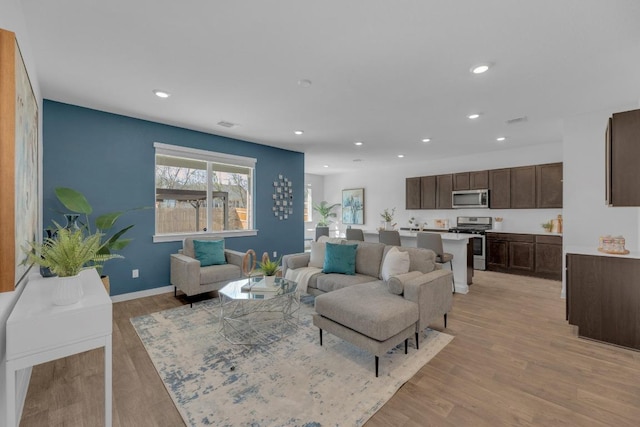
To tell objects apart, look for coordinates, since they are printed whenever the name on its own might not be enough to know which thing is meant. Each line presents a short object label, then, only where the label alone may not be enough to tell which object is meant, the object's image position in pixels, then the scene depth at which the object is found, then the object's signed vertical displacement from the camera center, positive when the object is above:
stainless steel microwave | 6.27 +0.34
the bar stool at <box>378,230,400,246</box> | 4.67 -0.39
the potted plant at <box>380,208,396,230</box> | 5.54 -0.18
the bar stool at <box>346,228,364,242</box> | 5.00 -0.37
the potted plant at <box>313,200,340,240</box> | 9.45 +0.09
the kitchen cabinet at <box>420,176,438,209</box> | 7.14 +0.55
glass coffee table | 2.83 -1.19
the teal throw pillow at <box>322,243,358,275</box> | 3.61 -0.59
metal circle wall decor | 5.89 +0.34
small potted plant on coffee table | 3.14 -0.63
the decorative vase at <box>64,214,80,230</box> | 3.31 -0.07
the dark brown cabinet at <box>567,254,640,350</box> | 2.60 -0.81
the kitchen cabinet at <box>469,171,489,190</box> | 6.29 +0.76
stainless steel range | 6.02 -0.36
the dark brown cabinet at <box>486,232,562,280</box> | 5.22 -0.79
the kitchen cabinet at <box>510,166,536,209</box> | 5.65 +0.53
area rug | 1.80 -1.25
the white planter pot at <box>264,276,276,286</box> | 3.08 -0.74
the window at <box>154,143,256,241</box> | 4.49 +0.37
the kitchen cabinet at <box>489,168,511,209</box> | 5.98 +0.54
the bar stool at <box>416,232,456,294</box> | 4.20 -0.46
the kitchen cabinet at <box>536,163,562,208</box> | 5.35 +0.54
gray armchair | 3.68 -0.80
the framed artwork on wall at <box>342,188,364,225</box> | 8.97 +0.25
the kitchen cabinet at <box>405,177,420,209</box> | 7.45 +0.55
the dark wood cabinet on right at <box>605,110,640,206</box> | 2.54 +0.50
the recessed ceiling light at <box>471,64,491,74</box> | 2.64 +1.37
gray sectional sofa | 2.22 -0.80
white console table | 1.29 -0.58
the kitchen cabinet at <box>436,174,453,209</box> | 6.84 +0.57
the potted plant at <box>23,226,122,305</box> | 1.52 -0.27
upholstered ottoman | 2.19 -0.85
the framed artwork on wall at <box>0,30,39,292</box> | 1.46 +0.31
